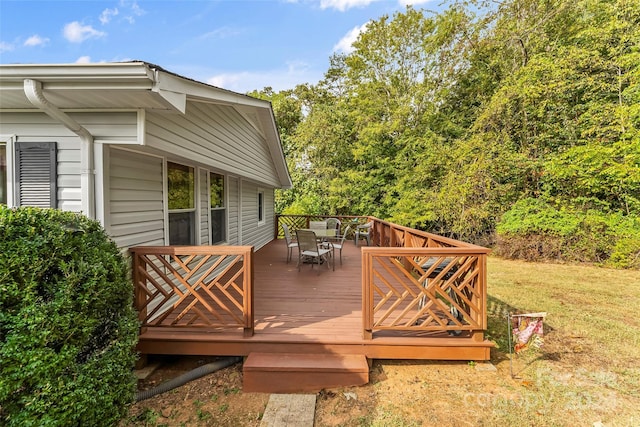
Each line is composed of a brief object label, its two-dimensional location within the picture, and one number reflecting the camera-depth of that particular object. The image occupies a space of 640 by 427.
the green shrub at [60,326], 1.72
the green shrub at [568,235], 7.92
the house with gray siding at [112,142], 2.32
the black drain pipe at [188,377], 2.66
